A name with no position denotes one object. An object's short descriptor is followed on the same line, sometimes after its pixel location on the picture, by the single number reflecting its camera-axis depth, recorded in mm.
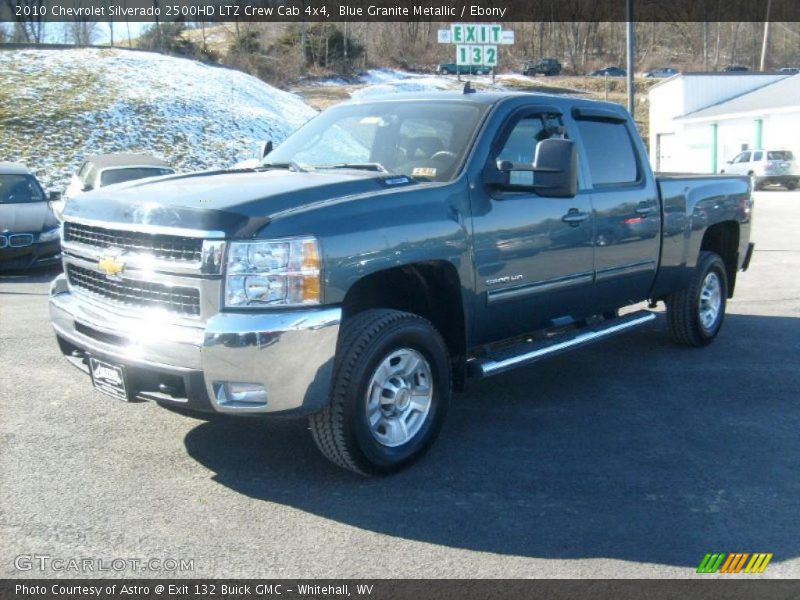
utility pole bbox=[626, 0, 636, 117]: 17969
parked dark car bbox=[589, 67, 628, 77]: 70125
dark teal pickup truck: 4055
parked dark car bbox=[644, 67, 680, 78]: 74000
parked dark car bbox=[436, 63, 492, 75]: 60062
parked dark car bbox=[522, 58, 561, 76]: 67012
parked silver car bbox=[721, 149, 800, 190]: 34531
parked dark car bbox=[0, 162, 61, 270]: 12008
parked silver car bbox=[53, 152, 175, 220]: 16281
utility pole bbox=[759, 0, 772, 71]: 53800
